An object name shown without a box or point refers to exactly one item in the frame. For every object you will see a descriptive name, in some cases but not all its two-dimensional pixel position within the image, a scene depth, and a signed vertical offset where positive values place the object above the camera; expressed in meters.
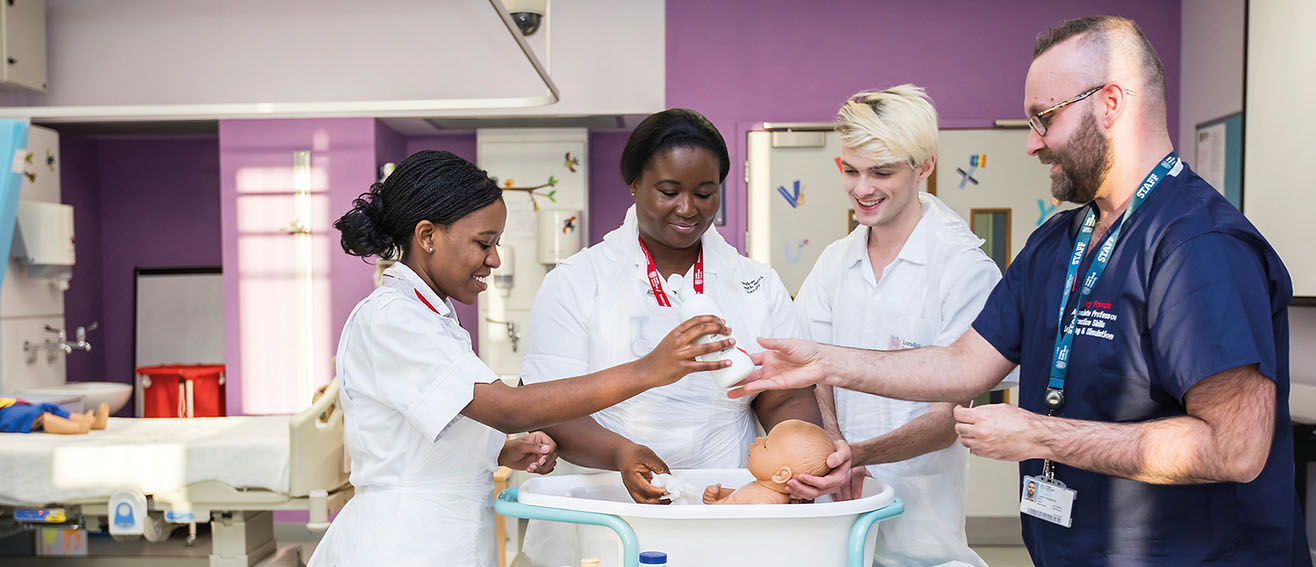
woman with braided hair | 1.45 -0.20
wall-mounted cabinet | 4.52 +1.01
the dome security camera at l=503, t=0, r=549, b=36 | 2.97 +0.77
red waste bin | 5.46 -0.78
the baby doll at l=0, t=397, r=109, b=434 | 3.94 -0.68
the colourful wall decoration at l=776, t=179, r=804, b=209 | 4.66 +0.28
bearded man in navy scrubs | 1.21 -0.13
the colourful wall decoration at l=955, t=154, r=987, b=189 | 4.57 +0.42
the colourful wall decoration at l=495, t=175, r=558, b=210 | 5.12 +0.34
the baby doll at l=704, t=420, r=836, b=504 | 1.51 -0.33
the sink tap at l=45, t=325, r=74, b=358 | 5.03 -0.47
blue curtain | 3.77 +0.34
